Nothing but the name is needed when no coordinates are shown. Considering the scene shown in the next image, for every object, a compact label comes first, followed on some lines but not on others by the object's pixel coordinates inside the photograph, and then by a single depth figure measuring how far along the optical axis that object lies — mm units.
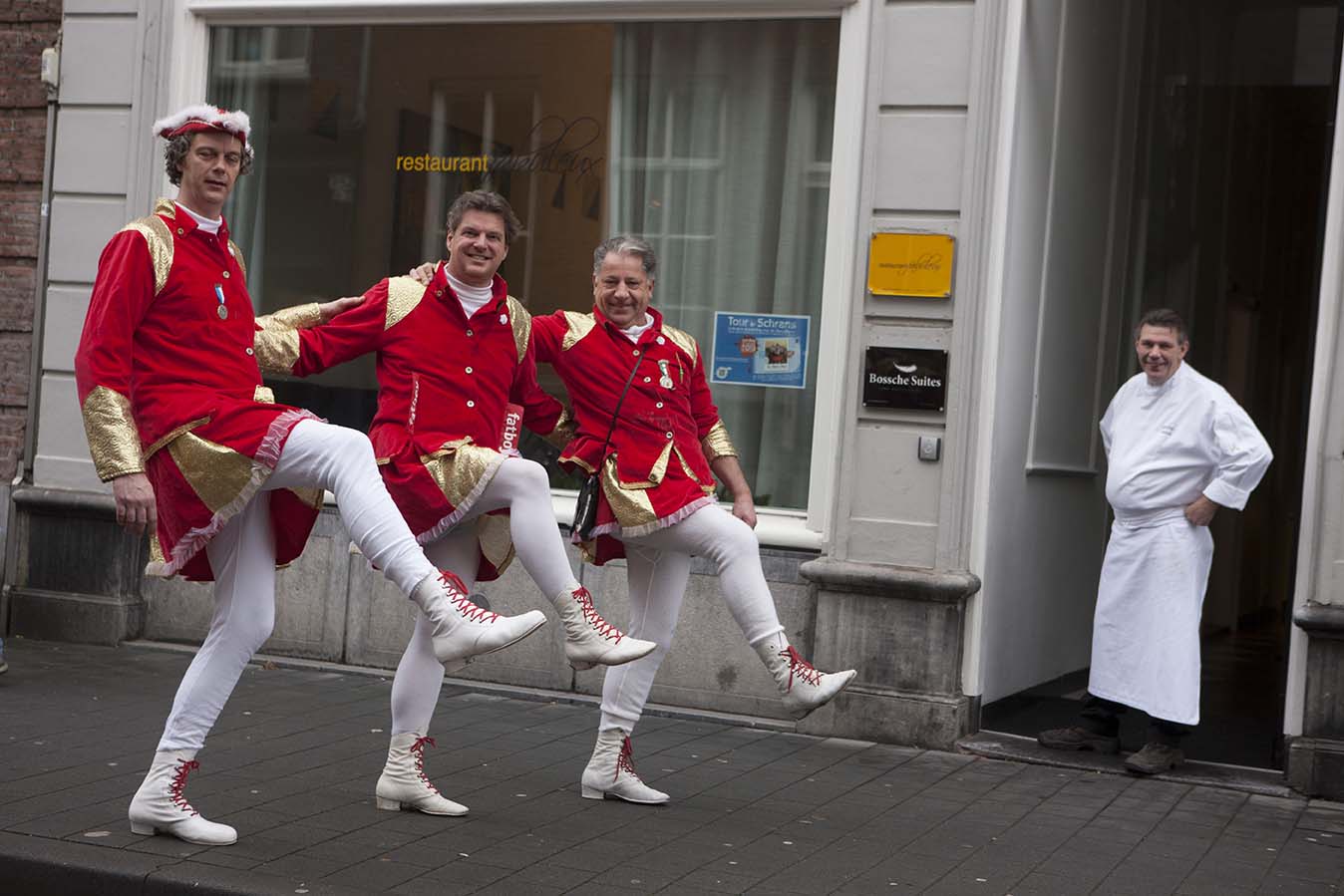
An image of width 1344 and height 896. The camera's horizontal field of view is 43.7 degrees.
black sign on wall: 7430
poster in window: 8156
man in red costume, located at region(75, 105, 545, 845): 4617
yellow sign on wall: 7414
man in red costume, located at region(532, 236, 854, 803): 5566
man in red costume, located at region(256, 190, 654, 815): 5148
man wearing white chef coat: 6988
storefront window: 8242
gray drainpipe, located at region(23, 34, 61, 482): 9141
